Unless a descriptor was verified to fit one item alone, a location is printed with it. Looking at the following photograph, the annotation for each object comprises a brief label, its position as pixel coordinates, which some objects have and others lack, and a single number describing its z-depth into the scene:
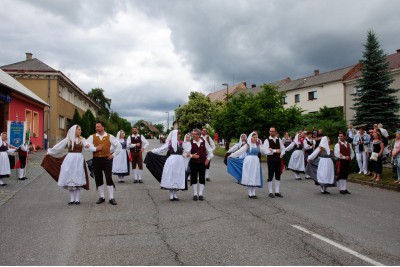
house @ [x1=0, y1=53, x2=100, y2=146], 38.00
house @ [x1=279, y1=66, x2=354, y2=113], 45.50
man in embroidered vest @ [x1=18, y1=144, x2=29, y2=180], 14.69
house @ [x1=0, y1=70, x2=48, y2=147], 23.92
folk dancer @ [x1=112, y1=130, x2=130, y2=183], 14.28
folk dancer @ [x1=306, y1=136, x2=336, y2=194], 11.52
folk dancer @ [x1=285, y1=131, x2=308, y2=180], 16.17
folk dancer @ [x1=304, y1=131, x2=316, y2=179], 16.96
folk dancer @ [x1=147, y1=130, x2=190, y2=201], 10.19
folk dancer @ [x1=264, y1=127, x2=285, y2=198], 11.15
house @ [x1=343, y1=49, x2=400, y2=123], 40.84
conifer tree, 27.44
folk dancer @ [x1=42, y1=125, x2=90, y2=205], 9.45
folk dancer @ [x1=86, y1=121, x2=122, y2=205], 9.60
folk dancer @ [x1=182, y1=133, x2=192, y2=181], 10.67
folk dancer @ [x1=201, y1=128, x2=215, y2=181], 15.16
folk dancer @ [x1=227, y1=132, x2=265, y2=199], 10.72
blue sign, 15.55
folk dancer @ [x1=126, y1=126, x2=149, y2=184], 14.59
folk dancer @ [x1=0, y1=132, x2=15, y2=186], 12.95
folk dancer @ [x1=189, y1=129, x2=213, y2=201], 10.52
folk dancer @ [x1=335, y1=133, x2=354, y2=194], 11.75
